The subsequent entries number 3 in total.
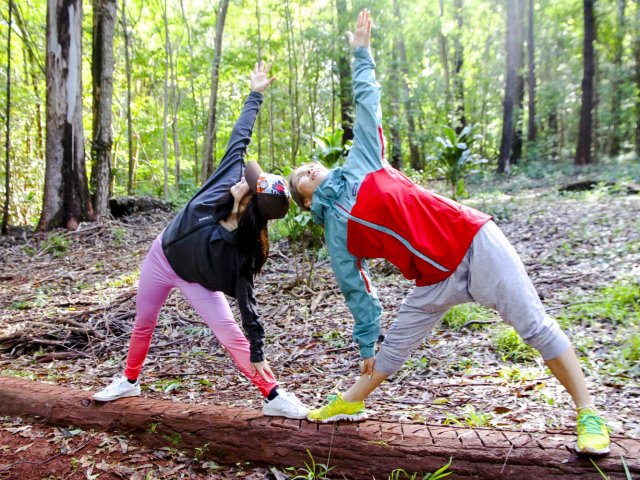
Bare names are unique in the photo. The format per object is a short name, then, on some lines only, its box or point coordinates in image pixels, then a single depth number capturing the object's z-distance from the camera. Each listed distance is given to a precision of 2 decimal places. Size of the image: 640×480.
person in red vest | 2.19
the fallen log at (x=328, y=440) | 2.19
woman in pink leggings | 2.57
